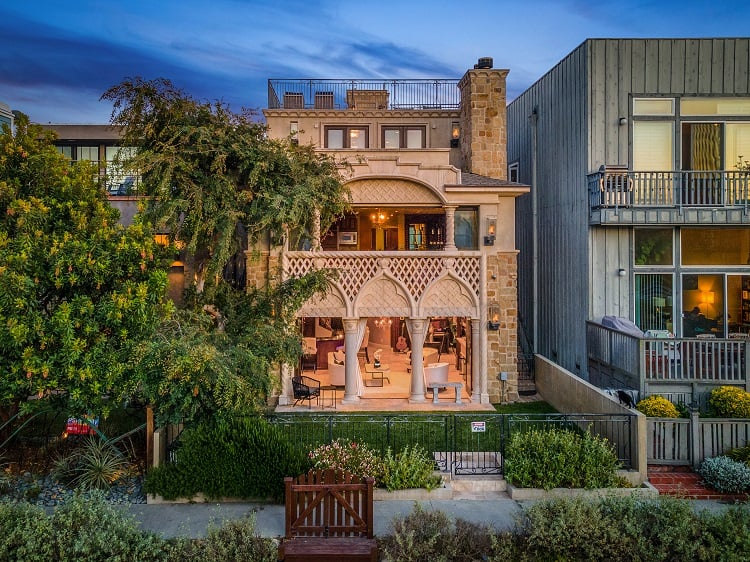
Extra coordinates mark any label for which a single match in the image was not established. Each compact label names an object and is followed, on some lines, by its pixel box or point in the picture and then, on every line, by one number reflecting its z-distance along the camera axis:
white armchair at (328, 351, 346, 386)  17.34
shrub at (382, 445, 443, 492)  9.93
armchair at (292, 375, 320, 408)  15.48
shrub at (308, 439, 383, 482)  9.86
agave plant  10.23
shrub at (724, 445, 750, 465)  10.16
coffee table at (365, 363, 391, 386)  17.33
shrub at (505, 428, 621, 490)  9.85
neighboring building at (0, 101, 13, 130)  15.31
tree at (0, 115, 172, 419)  9.02
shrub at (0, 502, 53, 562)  7.15
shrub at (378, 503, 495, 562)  7.50
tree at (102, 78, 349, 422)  12.25
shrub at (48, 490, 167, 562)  7.21
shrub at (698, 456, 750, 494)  9.71
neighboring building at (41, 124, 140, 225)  20.42
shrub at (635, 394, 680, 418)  11.50
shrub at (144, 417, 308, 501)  9.69
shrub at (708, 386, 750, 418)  11.58
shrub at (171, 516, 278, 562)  7.35
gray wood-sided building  15.34
